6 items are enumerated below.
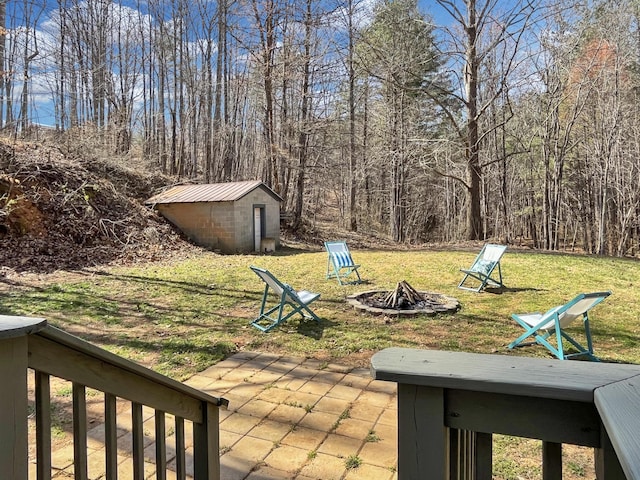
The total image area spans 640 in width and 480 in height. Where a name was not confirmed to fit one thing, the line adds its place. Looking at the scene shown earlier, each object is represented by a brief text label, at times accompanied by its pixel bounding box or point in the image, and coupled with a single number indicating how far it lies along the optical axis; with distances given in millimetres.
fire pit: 5609
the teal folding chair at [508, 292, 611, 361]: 3791
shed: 12586
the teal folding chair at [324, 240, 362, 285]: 7840
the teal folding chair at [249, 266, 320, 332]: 4973
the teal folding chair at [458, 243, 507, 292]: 7046
